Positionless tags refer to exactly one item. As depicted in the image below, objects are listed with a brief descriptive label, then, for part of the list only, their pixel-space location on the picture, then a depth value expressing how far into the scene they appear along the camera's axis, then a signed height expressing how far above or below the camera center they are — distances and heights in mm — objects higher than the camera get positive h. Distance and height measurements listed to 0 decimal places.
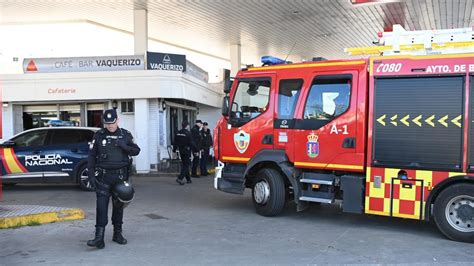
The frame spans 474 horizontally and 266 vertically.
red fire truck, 6699 -341
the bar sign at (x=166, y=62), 16047 +1780
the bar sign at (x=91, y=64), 16062 +1648
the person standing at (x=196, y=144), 14484 -995
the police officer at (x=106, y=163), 6203 -683
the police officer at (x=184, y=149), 12930 -1005
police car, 11531 -1171
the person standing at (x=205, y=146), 15297 -1113
